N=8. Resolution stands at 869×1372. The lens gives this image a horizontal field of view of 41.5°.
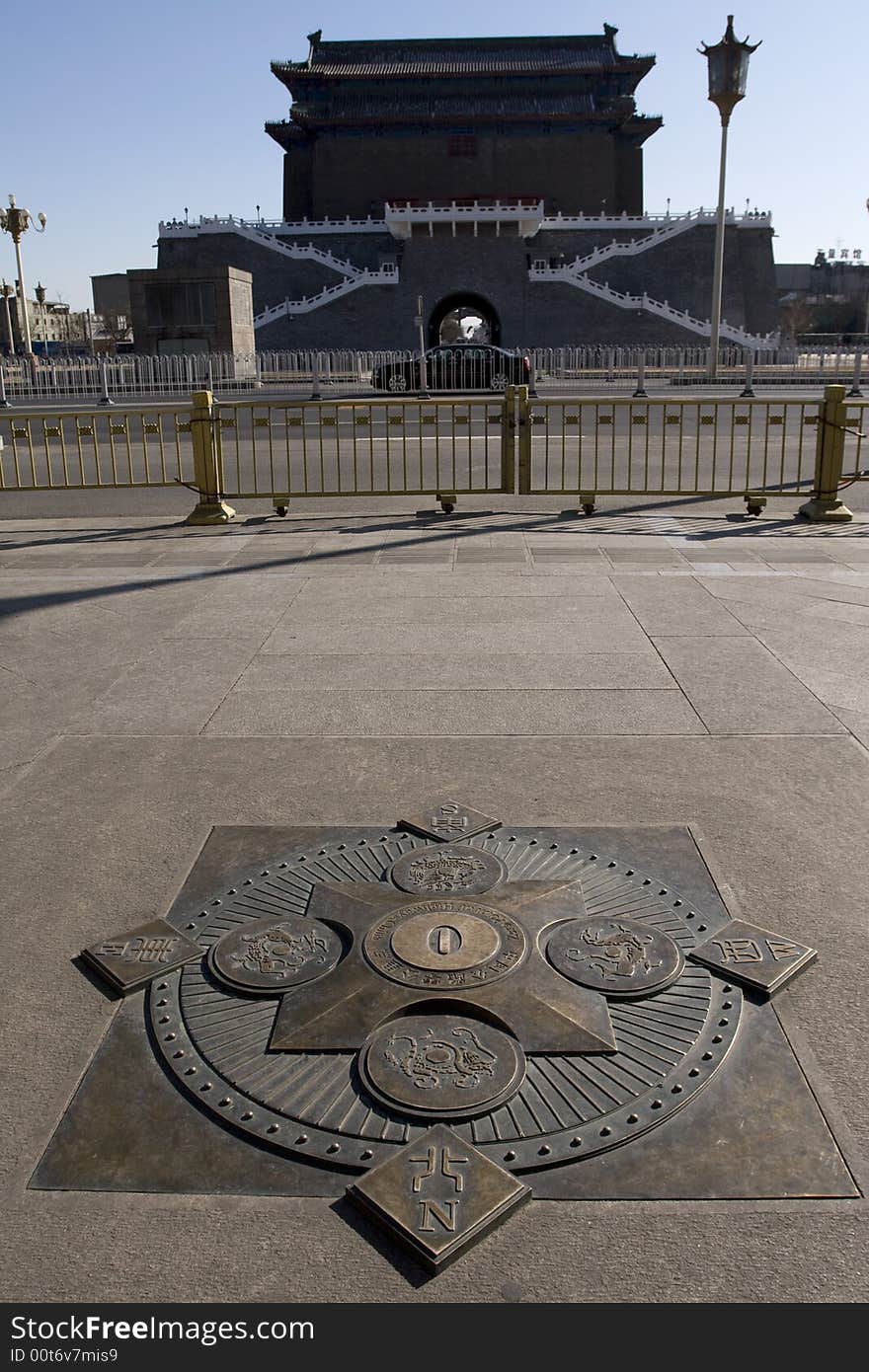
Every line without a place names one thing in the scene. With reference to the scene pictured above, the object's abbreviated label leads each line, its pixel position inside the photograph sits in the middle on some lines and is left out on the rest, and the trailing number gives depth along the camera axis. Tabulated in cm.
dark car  3475
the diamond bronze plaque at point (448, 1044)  272
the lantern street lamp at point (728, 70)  3706
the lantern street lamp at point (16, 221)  4512
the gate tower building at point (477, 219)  6306
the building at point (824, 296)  9081
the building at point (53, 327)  8200
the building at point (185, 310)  4188
